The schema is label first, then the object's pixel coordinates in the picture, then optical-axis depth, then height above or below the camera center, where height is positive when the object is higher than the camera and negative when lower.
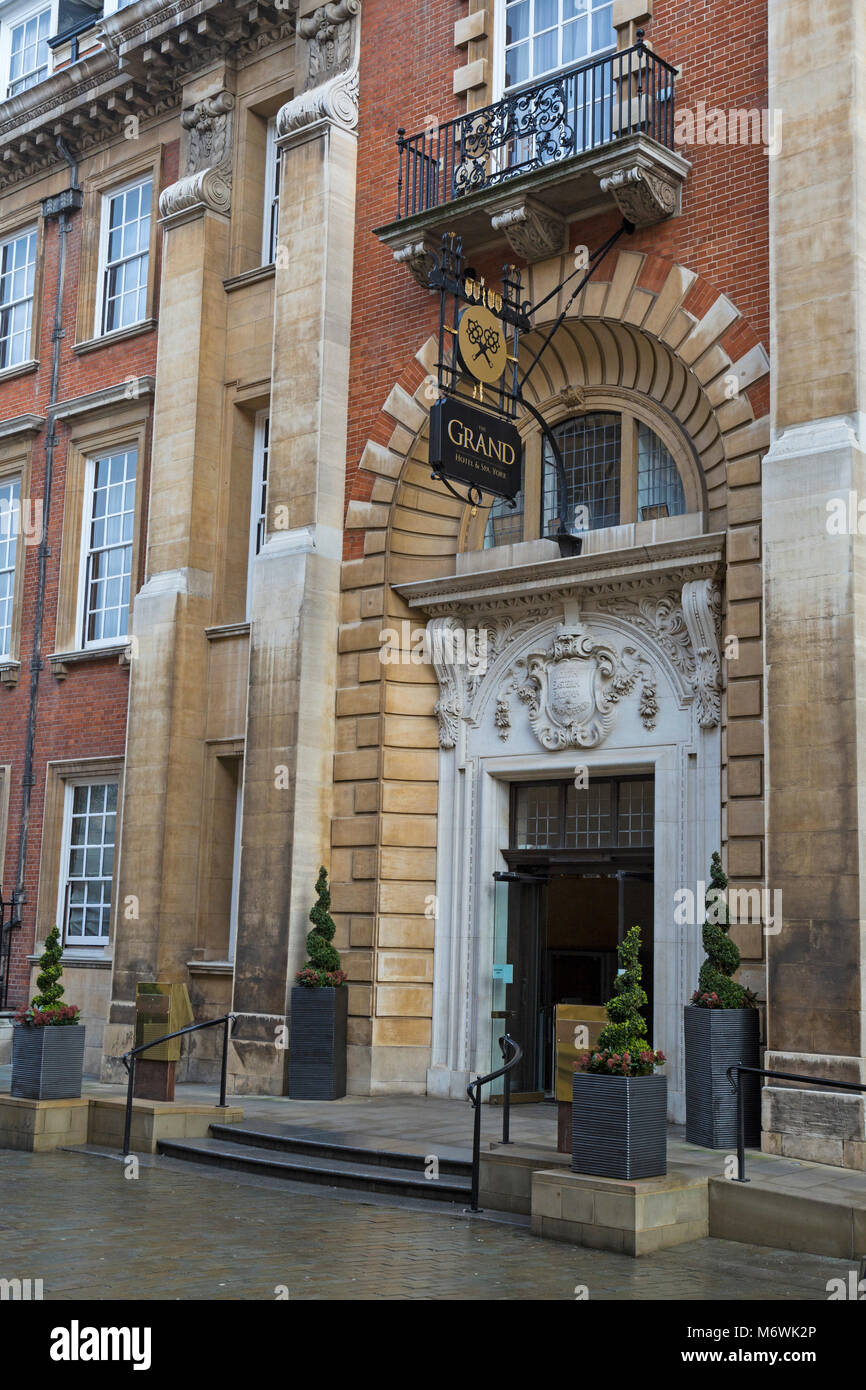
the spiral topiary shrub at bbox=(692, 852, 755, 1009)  11.77 -0.35
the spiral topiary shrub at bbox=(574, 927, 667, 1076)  9.46 -0.72
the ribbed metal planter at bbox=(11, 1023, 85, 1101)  13.57 -1.42
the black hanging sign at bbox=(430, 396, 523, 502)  13.67 +4.54
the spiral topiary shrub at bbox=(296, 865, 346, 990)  15.45 -0.41
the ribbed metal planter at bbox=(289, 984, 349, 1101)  15.33 -1.33
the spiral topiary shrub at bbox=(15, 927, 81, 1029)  13.77 -0.91
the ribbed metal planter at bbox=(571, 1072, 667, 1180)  9.26 -1.27
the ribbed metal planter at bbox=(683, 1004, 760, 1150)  11.50 -1.12
